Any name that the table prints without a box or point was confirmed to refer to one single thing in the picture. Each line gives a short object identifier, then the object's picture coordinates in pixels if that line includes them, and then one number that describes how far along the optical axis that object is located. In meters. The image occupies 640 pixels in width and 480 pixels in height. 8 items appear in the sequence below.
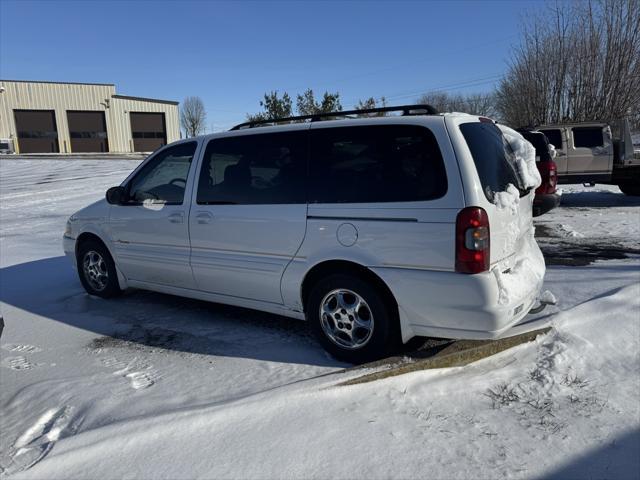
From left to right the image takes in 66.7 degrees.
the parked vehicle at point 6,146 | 46.37
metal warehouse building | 50.06
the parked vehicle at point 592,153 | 11.95
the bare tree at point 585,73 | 18.06
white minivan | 3.20
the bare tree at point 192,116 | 77.00
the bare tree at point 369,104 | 25.56
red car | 7.87
